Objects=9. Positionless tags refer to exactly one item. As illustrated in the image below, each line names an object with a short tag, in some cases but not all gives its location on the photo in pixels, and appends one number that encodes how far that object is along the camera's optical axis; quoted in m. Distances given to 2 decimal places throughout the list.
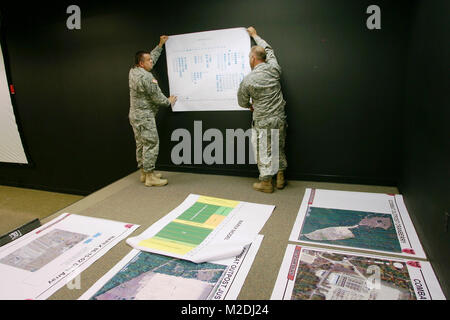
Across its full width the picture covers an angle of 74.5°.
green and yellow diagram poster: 1.42
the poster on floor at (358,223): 1.42
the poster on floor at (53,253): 1.23
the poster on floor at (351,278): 1.09
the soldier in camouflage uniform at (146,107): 2.35
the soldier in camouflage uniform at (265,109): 2.10
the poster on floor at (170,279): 1.15
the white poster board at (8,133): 3.25
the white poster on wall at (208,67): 2.37
